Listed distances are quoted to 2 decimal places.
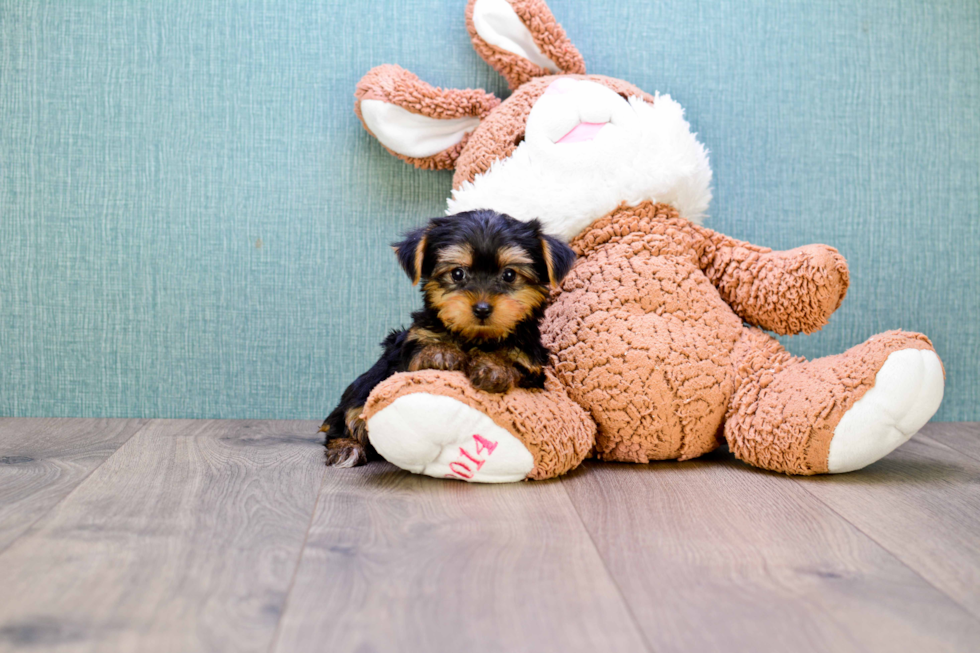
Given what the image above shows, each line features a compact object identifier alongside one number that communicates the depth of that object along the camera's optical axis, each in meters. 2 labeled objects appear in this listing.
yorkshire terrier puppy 0.66
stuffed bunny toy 0.67
